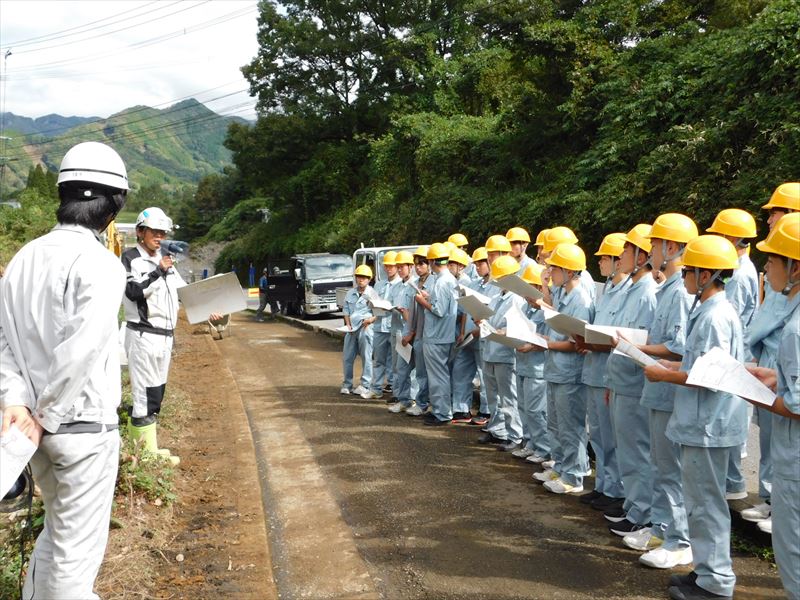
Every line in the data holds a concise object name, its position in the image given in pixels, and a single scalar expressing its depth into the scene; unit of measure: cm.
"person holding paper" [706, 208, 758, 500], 551
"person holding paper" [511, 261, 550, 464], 712
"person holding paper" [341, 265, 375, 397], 1139
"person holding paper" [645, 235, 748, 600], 422
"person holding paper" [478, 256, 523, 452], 774
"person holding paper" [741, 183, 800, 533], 484
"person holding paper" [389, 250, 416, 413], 1021
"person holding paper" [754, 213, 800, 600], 348
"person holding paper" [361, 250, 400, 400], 1121
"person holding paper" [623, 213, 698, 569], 481
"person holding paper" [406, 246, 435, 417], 980
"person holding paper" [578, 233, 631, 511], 586
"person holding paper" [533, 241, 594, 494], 630
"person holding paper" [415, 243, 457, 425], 923
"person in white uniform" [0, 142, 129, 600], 317
